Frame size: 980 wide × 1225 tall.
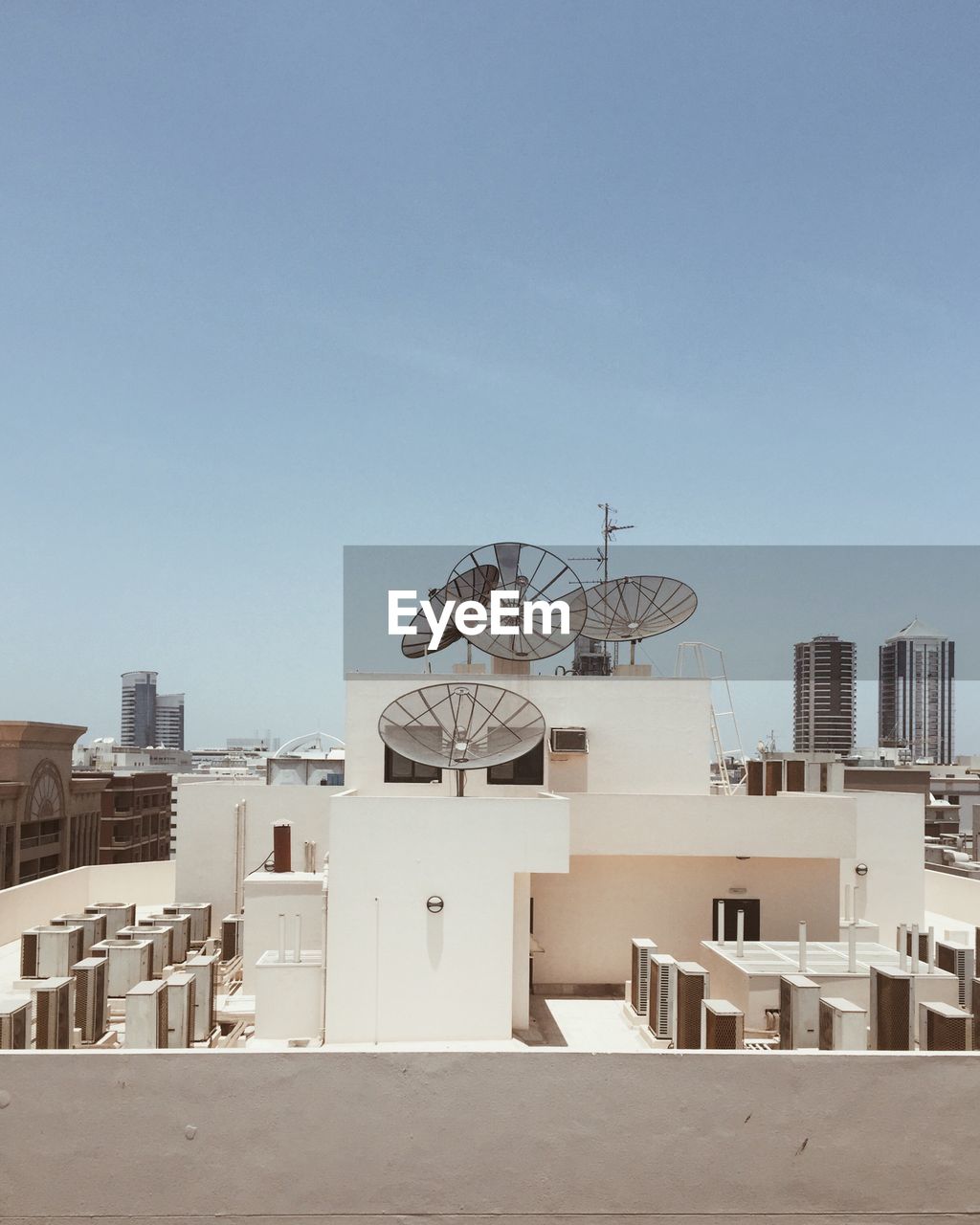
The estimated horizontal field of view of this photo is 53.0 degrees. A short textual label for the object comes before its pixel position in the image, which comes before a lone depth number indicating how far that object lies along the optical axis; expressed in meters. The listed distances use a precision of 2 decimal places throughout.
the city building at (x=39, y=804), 59.75
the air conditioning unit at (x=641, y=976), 18.45
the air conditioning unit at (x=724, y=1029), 14.49
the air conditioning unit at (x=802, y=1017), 15.39
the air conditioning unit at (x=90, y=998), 16.70
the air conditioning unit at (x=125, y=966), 19.47
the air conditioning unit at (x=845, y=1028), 14.46
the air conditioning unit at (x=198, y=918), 24.67
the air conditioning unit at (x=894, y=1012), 15.28
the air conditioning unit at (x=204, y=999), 16.91
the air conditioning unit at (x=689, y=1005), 15.58
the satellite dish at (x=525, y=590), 24.41
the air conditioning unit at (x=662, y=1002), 17.03
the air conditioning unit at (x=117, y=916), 24.22
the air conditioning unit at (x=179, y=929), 22.50
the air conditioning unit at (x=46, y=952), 20.14
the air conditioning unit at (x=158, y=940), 21.12
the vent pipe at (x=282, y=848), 22.11
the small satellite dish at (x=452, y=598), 25.33
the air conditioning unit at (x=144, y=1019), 14.92
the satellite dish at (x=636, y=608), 26.64
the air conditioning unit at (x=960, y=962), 18.31
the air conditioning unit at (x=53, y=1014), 14.90
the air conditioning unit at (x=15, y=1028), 13.84
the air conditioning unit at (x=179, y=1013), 15.60
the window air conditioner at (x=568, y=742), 23.14
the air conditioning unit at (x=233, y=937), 22.73
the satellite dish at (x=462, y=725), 18.67
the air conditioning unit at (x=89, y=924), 22.22
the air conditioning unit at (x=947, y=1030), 14.32
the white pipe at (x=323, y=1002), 16.56
